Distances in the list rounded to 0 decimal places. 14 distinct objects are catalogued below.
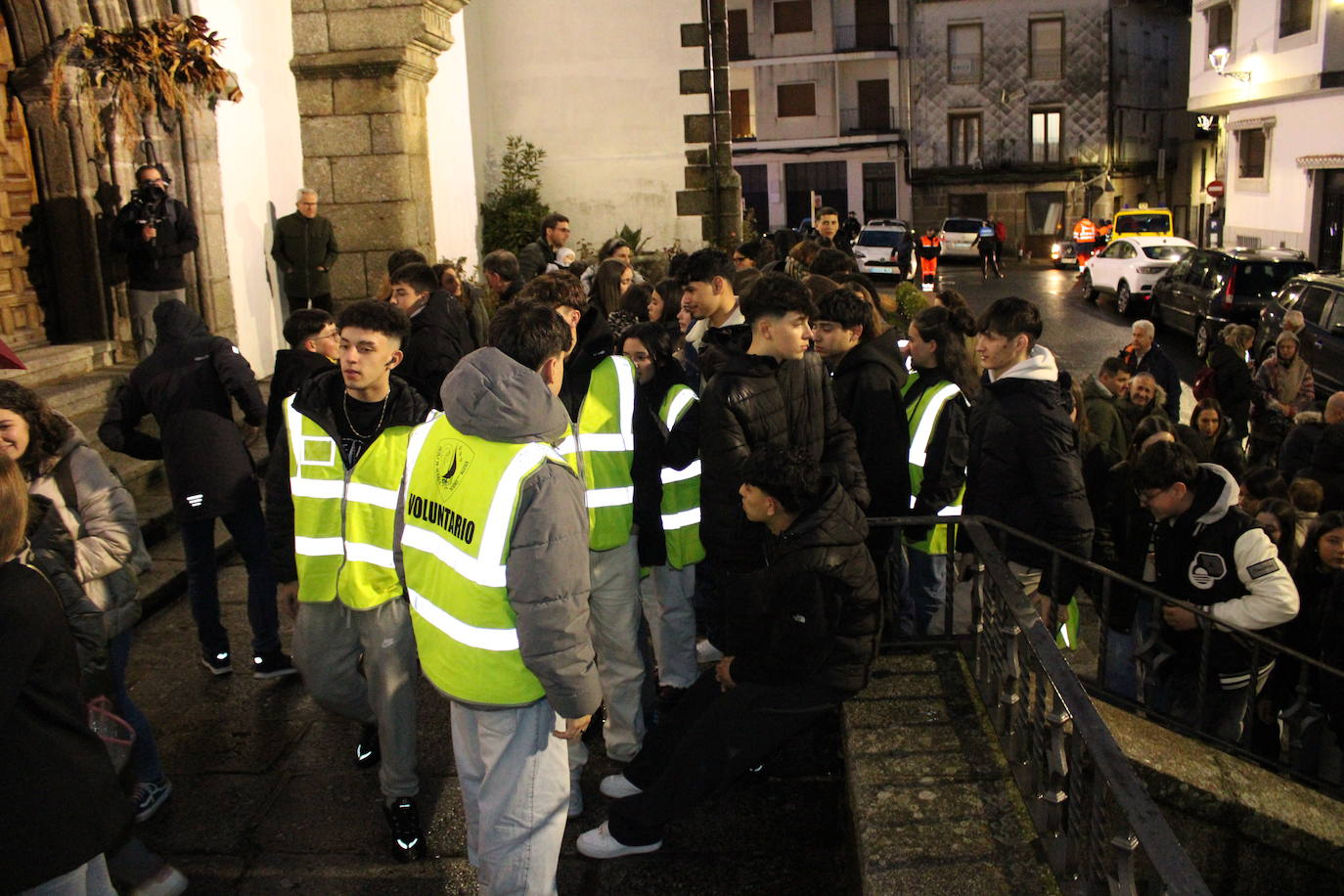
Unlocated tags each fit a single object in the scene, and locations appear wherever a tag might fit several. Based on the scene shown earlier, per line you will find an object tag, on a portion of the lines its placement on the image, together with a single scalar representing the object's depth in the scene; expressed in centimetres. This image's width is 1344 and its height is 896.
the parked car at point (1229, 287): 1625
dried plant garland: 761
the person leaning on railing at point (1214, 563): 454
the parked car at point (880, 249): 2873
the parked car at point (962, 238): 3431
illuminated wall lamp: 2675
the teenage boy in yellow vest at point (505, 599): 309
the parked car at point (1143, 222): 3033
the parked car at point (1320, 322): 1257
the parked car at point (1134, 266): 2114
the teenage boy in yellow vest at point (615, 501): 418
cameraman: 774
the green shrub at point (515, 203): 1451
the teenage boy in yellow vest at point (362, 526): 387
